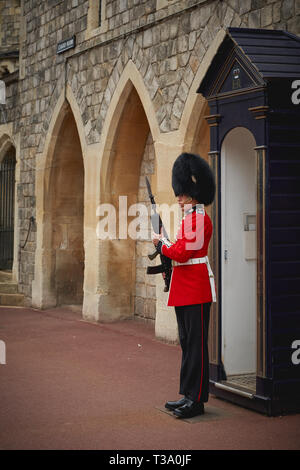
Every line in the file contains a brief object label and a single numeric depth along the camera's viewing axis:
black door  14.70
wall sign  11.27
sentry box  5.30
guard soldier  5.30
